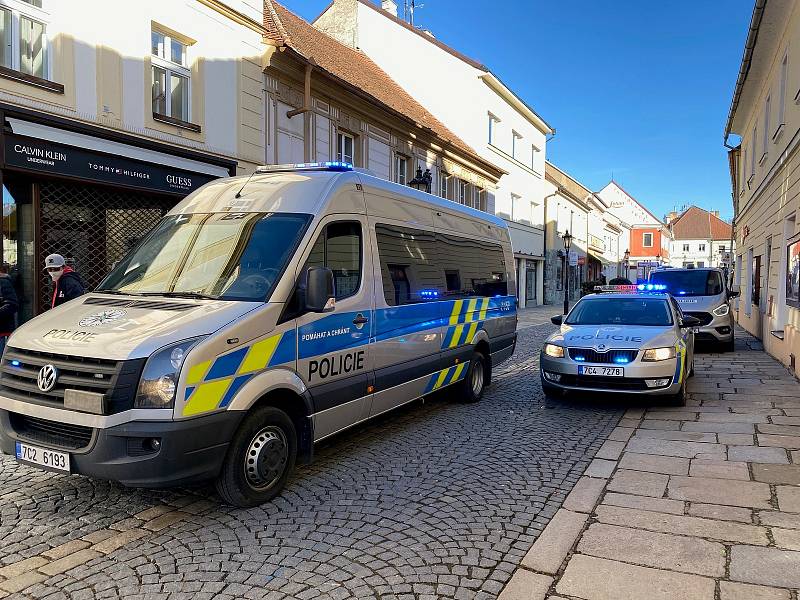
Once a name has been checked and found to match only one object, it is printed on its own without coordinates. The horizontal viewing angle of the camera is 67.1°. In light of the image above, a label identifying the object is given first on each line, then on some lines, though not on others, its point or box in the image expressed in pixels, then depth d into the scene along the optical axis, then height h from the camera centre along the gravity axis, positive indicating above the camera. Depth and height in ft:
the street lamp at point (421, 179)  49.93 +7.93
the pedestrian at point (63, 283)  23.72 -0.48
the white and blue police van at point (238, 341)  11.94 -1.58
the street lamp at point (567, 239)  90.69 +5.68
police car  23.26 -3.05
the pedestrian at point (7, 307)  24.36 -1.48
